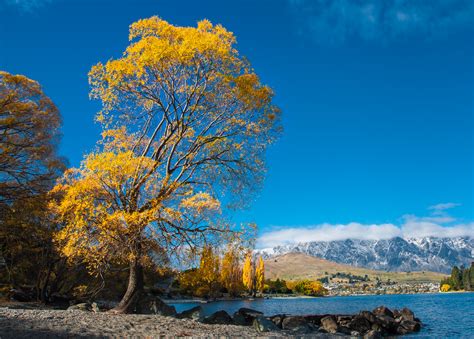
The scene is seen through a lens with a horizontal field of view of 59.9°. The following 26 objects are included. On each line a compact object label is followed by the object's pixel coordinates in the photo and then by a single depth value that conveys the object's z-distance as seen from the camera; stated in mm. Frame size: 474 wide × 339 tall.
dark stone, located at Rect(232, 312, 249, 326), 27797
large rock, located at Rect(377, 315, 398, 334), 37022
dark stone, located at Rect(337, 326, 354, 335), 32469
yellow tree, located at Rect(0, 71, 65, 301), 29969
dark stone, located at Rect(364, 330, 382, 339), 27608
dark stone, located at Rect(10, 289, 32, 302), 33062
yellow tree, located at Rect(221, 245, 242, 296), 111781
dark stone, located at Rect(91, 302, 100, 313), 23803
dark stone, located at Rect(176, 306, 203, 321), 24500
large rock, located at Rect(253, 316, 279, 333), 21991
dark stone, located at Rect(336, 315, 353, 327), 37828
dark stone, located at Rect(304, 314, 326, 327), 39450
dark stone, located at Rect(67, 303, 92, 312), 24184
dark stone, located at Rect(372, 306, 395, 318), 43406
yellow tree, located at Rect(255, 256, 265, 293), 136125
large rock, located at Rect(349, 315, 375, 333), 35256
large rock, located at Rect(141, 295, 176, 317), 24578
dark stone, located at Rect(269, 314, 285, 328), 32906
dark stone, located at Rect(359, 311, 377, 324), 37059
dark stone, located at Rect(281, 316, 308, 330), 31091
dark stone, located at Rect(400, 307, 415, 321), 42891
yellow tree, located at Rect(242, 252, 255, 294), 133500
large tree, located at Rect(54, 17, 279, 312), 18422
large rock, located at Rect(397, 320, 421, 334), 37156
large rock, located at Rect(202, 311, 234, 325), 25606
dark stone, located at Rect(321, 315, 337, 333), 32812
